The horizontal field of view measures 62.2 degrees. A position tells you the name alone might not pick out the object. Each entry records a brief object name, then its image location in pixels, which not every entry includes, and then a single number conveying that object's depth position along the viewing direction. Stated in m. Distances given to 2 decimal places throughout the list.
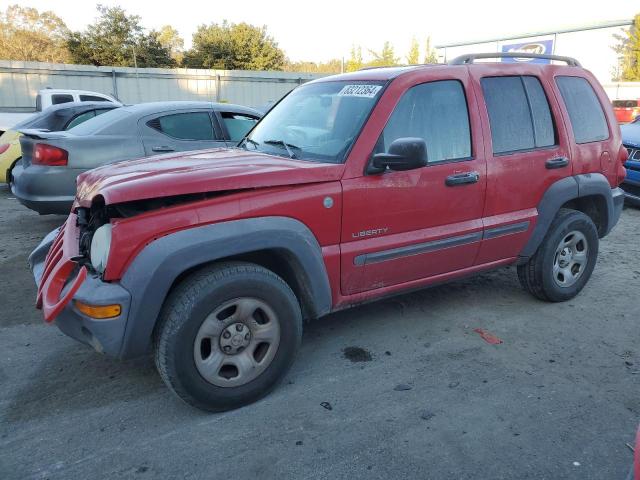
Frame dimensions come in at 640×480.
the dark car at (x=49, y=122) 8.05
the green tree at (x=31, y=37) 48.97
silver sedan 5.83
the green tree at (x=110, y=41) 43.03
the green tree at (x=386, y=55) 47.97
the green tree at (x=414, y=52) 45.78
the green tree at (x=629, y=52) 36.22
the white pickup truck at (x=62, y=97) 13.70
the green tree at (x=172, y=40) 54.73
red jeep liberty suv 2.66
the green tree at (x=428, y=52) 45.99
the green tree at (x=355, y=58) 47.28
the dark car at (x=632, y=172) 8.25
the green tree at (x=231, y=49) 47.81
